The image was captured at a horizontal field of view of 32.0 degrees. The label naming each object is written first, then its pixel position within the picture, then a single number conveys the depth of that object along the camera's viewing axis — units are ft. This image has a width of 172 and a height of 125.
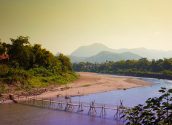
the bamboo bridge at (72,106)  124.24
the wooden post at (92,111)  124.96
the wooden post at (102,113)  122.58
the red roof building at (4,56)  207.89
